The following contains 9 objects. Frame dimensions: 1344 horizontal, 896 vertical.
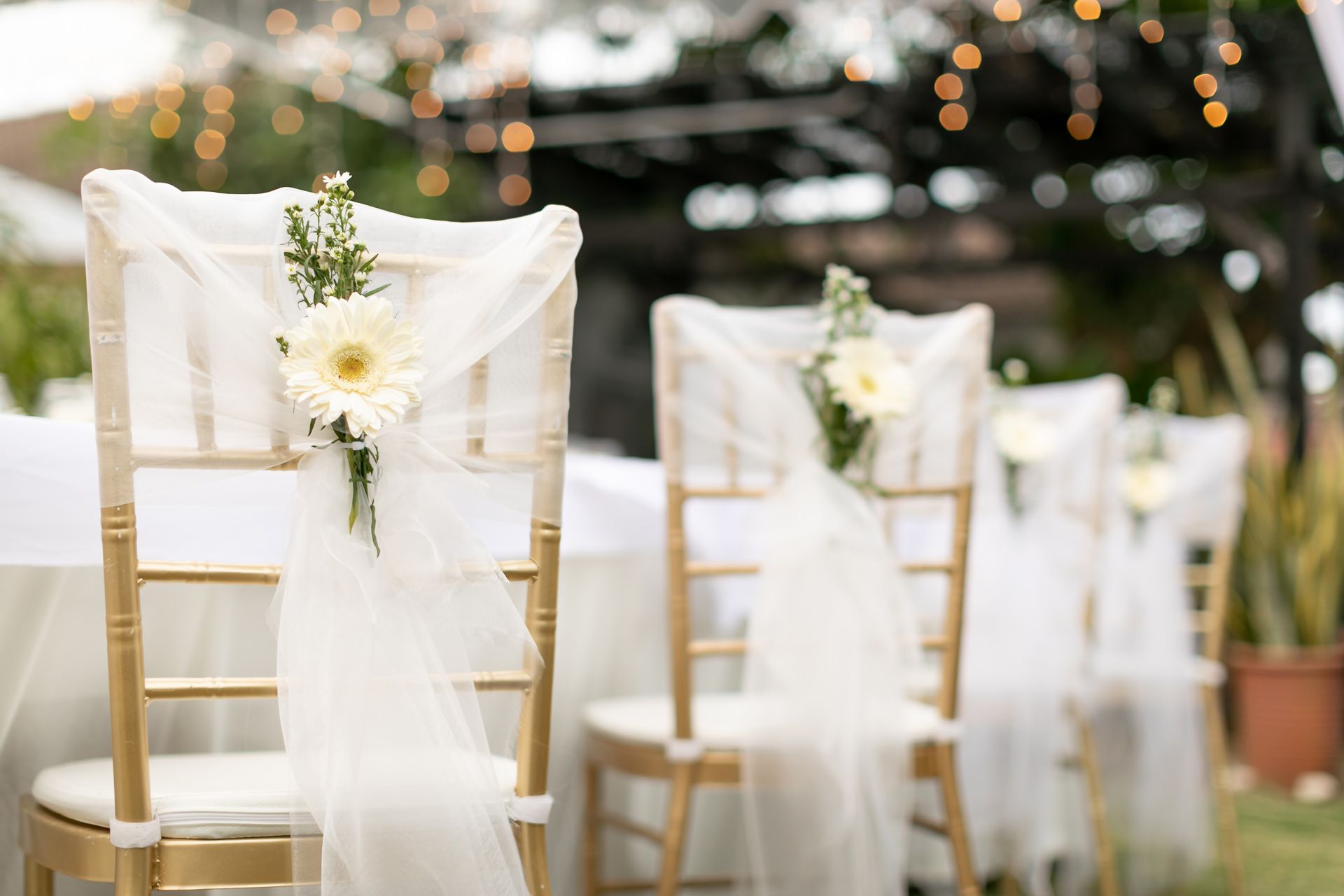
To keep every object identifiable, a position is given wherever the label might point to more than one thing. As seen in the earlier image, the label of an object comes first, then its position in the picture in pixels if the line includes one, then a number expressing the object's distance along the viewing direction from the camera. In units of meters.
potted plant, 4.05
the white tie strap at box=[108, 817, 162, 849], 1.22
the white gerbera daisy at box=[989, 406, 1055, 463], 2.69
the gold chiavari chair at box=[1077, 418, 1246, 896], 2.47
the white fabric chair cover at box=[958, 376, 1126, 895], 2.42
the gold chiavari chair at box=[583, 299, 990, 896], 1.82
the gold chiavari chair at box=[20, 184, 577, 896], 1.21
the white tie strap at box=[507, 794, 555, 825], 1.38
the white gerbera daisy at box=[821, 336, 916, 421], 1.86
